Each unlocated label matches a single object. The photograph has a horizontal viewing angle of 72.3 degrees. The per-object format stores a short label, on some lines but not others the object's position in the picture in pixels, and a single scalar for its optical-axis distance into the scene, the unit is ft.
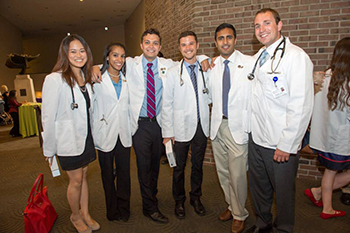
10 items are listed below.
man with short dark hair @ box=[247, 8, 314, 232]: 5.87
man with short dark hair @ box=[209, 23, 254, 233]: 7.33
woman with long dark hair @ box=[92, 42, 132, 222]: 7.72
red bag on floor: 7.40
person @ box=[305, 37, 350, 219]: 7.54
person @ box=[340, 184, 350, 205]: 9.57
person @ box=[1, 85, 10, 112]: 28.58
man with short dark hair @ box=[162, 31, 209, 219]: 8.02
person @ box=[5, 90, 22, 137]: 23.85
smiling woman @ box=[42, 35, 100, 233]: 6.66
